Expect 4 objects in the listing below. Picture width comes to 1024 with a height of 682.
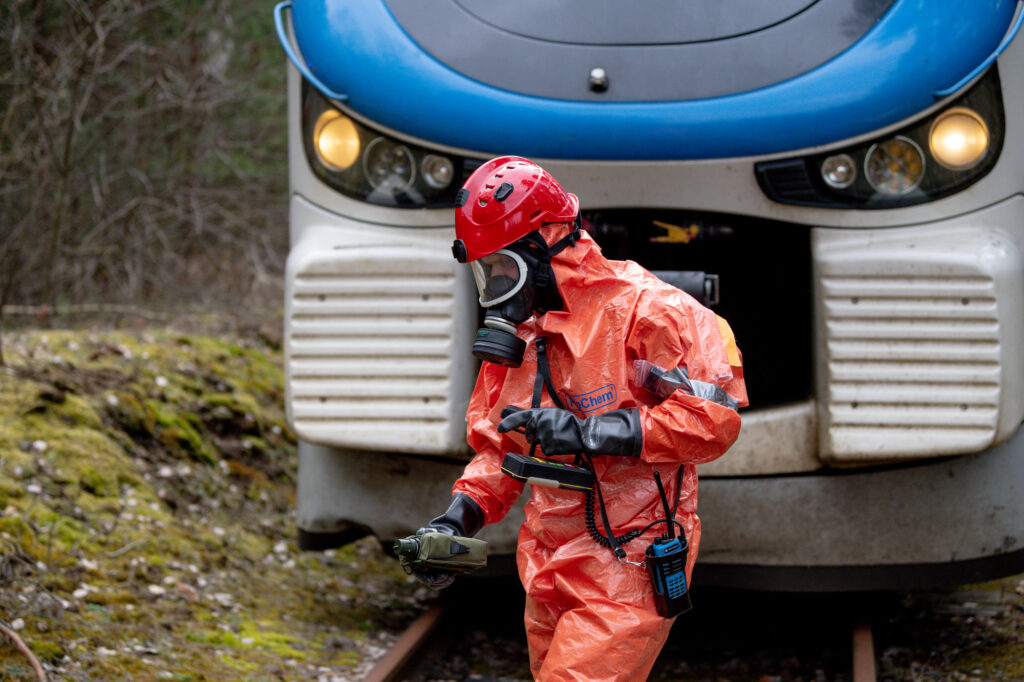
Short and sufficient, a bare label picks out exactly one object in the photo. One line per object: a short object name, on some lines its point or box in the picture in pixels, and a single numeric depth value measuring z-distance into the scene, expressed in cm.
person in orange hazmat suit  513
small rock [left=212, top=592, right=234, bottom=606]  890
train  703
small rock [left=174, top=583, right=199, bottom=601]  871
